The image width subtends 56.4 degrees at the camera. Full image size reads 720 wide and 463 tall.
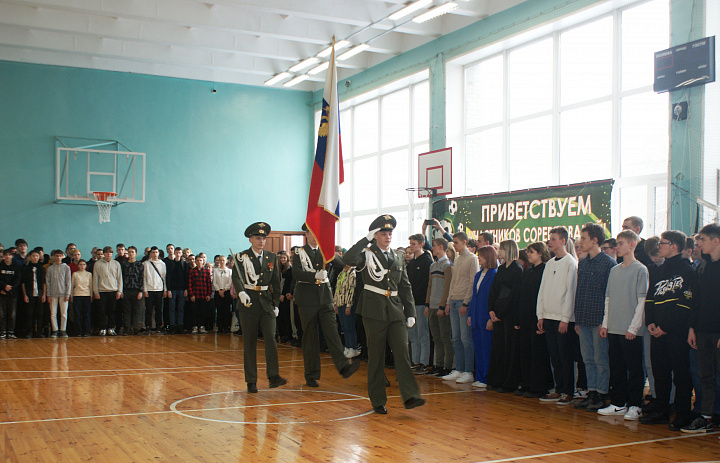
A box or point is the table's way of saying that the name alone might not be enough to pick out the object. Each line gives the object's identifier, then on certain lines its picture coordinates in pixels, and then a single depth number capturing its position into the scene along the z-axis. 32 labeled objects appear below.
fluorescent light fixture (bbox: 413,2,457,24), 11.99
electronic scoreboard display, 8.97
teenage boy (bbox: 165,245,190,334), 14.88
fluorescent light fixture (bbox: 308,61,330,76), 15.93
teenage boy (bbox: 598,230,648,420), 6.27
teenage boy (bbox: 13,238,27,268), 13.26
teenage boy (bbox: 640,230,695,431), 5.88
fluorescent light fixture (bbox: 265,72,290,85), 17.07
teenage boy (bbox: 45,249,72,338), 13.55
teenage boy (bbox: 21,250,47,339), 13.12
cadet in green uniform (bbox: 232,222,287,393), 7.50
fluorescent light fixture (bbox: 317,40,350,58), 14.62
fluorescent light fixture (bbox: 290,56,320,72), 15.83
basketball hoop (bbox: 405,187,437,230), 14.20
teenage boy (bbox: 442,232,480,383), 8.28
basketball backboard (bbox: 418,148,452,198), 13.67
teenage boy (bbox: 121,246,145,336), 14.22
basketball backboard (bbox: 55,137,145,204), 16.48
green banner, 10.20
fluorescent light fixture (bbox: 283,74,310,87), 17.11
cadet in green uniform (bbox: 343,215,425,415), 6.37
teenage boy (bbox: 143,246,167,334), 14.46
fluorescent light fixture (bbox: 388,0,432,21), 12.28
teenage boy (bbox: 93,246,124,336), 13.97
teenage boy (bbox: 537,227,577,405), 6.95
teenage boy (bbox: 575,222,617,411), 6.66
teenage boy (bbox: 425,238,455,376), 8.66
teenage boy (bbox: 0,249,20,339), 12.73
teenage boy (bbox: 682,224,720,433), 5.58
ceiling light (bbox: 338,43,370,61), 14.68
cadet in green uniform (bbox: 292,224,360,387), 7.77
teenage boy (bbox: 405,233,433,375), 9.13
